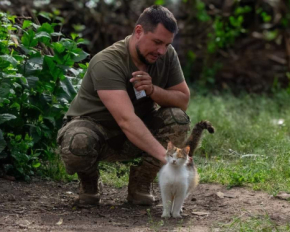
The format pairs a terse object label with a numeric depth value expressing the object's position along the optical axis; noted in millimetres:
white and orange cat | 6623
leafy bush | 7999
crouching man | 7015
